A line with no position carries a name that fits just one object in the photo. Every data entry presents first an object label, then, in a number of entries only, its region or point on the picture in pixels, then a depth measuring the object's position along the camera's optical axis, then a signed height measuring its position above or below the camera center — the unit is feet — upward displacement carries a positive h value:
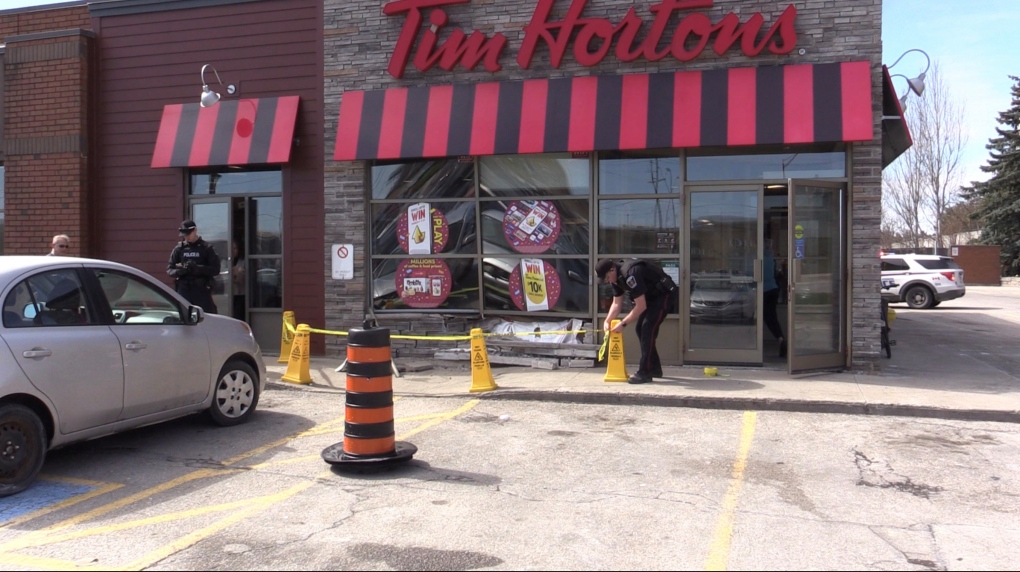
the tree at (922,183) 141.19 +17.46
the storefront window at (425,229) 37.40 +2.53
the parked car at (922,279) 77.61 -0.32
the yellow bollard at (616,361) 30.76 -3.20
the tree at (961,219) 168.27 +12.40
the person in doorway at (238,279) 40.63 +0.25
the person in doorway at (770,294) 35.12 -0.74
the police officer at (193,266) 31.94 +0.74
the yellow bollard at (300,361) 32.42 -3.23
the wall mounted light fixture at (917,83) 33.53 +8.25
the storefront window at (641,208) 34.65 +3.19
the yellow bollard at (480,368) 30.01 -3.33
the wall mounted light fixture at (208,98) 37.14 +8.86
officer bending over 29.94 -0.80
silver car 17.98 -1.89
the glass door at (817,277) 32.07 +0.00
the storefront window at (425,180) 37.29 +4.88
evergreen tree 137.69 +14.81
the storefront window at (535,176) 35.91 +4.86
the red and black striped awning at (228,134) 38.63 +7.55
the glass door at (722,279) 34.04 -0.04
